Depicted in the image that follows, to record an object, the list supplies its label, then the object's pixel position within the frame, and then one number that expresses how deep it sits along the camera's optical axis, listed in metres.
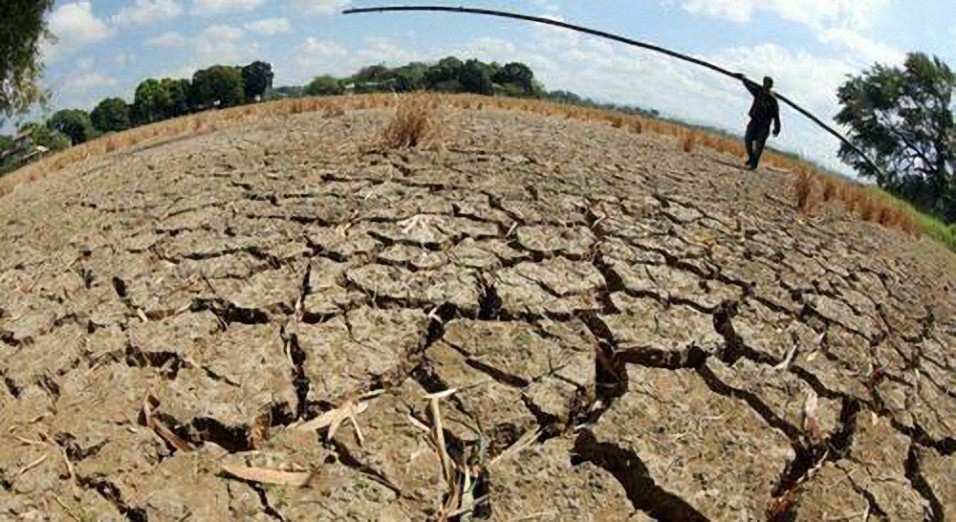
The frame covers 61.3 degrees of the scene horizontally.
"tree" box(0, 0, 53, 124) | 10.86
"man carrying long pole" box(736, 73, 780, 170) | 6.84
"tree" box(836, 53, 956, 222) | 25.80
